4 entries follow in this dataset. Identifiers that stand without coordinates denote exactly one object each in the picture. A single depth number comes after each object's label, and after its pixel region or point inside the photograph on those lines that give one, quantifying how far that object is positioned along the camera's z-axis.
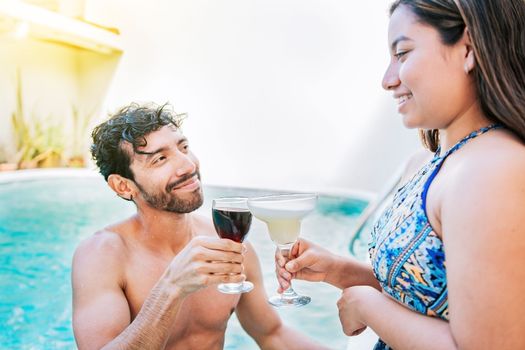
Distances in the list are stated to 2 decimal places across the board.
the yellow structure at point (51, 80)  9.70
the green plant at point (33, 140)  10.11
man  1.92
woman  0.97
